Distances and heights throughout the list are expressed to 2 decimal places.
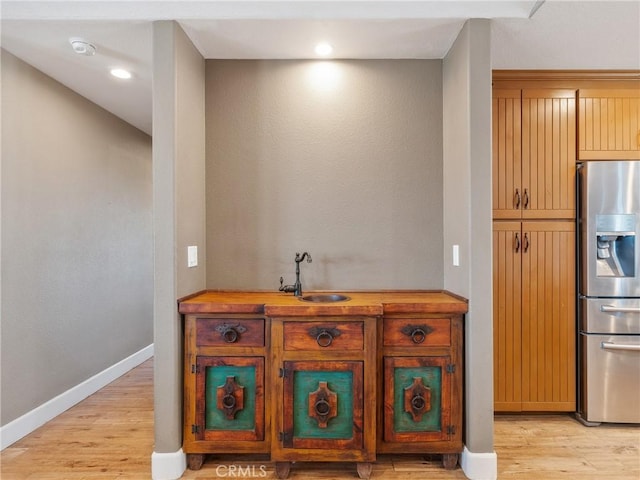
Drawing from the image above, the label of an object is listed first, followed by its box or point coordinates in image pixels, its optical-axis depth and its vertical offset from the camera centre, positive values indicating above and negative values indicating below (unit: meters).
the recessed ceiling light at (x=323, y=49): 2.38 +1.21
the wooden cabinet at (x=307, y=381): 2.05 -0.81
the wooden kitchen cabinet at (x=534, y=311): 2.71 -0.54
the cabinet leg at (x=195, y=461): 2.13 -1.27
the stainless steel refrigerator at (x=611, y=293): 2.58 -0.40
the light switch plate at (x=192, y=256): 2.28 -0.12
